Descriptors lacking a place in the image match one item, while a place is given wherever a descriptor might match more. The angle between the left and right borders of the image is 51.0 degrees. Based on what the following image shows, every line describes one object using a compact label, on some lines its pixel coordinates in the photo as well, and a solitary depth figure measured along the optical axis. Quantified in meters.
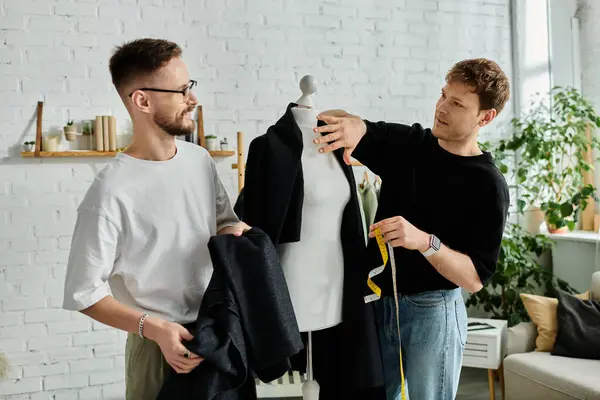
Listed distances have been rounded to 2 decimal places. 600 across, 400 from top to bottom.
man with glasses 1.56
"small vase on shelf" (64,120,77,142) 3.76
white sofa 3.20
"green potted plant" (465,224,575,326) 4.31
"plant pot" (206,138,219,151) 3.97
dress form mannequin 1.87
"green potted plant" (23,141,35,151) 3.73
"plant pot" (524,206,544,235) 4.91
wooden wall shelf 3.70
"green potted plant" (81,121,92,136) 3.82
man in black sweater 1.98
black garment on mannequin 1.84
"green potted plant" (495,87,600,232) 4.45
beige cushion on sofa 3.69
